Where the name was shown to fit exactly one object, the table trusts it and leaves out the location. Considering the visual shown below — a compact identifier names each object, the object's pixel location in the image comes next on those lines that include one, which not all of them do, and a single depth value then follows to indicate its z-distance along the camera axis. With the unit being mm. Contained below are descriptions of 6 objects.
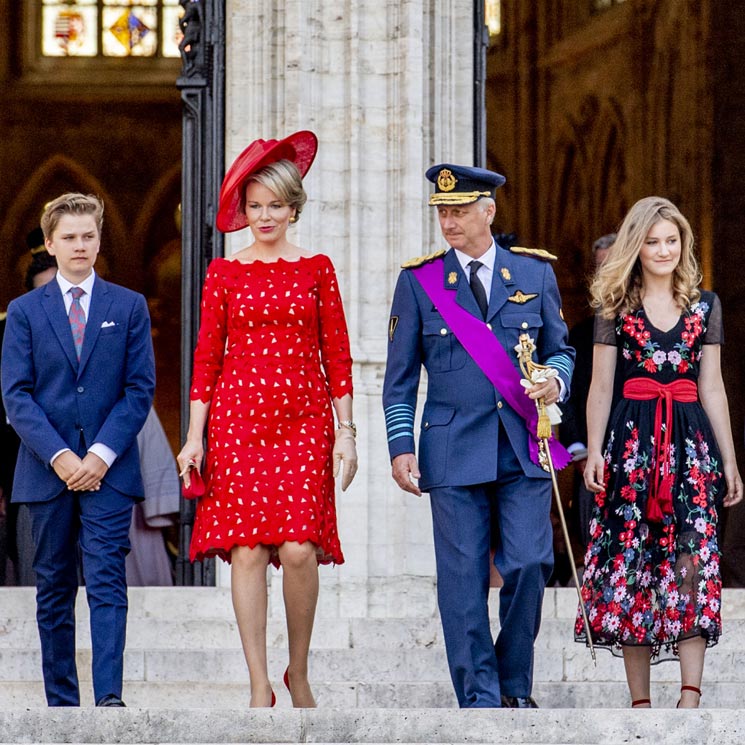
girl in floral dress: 15219
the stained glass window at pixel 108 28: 45969
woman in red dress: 14687
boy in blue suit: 15414
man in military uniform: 14555
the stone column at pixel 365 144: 19687
